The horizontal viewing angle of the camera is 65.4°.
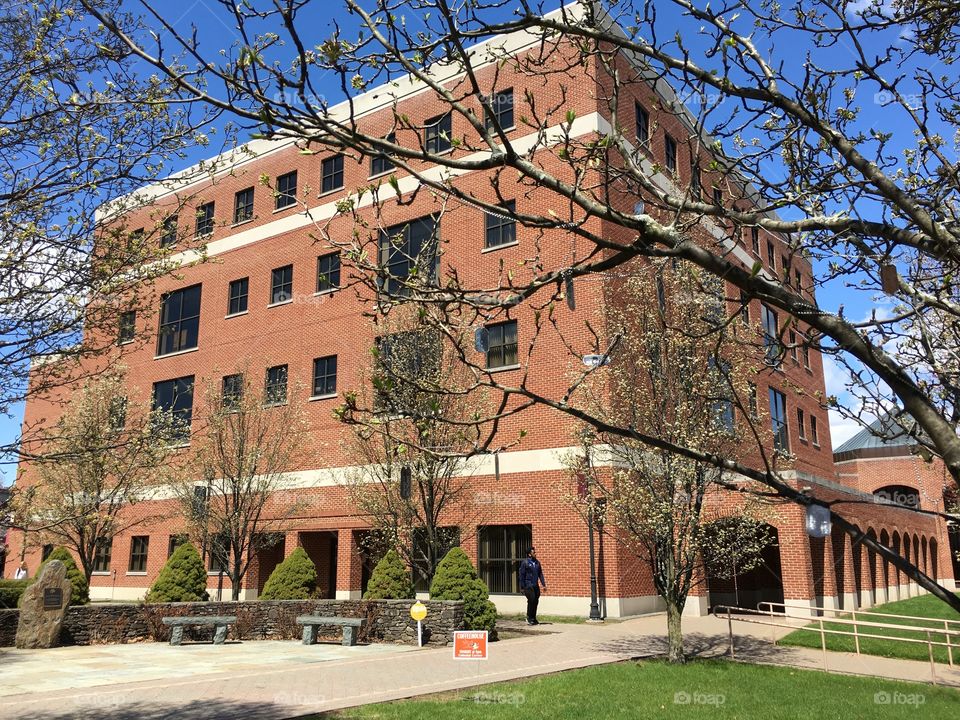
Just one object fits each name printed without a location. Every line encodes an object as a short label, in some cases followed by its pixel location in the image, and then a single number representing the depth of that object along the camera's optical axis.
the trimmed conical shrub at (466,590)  15.69
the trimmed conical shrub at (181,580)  18.97
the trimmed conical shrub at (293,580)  18.95
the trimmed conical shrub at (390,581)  17.27
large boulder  16.19
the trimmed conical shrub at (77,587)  18.73
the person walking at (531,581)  18.61
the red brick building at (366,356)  21.03
